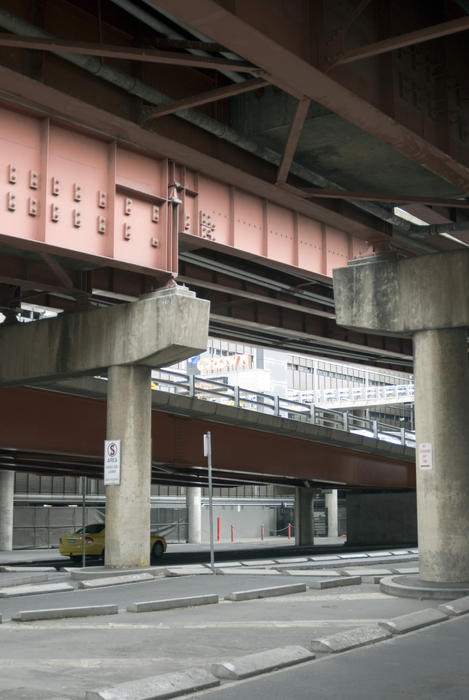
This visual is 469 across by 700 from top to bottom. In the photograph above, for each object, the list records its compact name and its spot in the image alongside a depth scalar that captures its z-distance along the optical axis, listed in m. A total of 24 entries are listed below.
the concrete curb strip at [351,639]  10.43
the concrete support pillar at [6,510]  49.62
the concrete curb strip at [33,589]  16.91
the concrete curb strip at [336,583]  18.05
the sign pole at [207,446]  20.51
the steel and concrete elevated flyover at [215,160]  10.19
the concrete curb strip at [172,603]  14.30
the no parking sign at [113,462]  22.23
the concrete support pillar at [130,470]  22.23
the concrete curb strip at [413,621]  11.92
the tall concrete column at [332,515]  81.31
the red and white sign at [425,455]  17.36
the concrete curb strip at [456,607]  13.94
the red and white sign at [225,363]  95.69
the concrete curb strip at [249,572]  21.77
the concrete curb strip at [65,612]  13.05
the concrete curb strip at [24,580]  20.15
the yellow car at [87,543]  33.81
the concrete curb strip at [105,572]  20.52
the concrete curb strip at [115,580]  18.58
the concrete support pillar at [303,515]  51.03
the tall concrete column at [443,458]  17.08
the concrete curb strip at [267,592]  16.05
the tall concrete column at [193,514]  65.69
